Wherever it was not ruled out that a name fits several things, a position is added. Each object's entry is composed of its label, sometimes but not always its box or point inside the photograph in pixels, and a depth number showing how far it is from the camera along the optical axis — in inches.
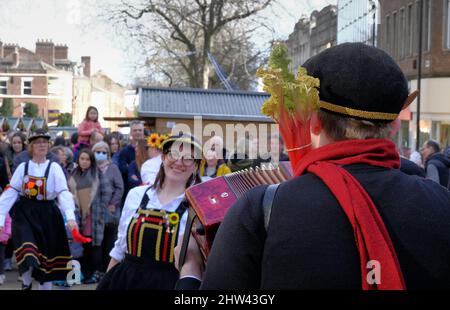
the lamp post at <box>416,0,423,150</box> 851.3
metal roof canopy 639.8
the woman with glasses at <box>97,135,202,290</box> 183.3
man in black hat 82.2
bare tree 1024.2
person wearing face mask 414.0
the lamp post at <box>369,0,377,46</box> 1028.6
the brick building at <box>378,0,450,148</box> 1079.0
